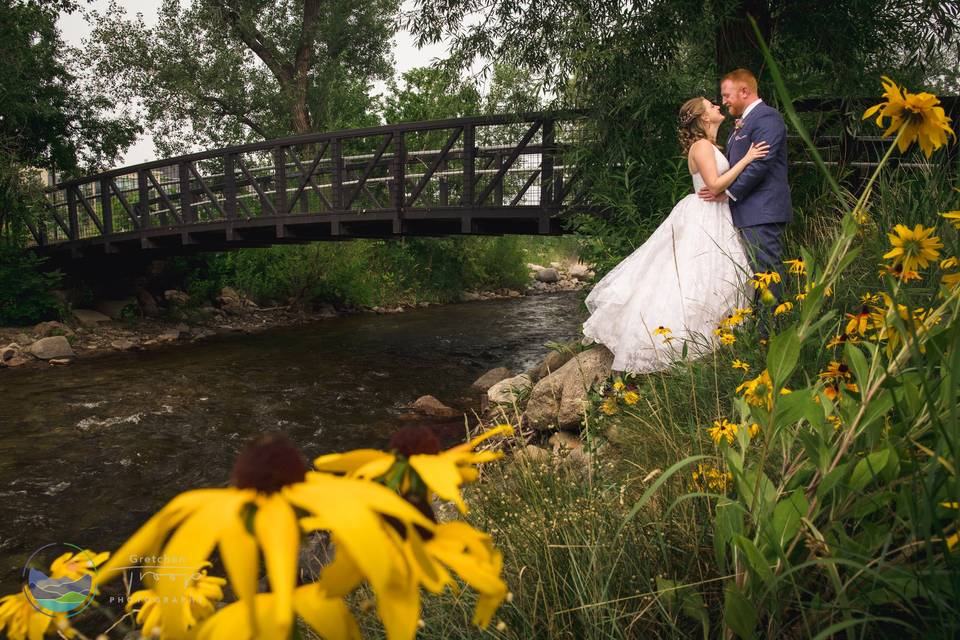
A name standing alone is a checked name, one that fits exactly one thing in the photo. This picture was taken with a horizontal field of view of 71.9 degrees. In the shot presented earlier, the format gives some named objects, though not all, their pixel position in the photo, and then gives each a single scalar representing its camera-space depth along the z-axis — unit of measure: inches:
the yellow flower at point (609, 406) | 125.0
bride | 161.3
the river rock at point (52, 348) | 435.2
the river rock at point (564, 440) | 176.4
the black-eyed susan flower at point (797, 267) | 98.5
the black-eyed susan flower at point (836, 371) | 52.1
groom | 158.4
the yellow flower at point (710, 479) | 65.4
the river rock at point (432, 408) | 285.9
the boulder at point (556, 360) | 253.6
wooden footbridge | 350.9
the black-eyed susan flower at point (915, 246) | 48.5
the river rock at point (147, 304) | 595.5
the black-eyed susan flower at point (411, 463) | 18.5
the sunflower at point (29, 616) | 26.7
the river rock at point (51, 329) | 479.8
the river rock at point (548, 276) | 999.0
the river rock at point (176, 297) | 613.0
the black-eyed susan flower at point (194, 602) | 28.0
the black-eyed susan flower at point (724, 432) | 66.4
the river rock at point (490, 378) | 325.1
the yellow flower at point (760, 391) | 56.0
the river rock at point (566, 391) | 192.7
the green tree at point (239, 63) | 787.4
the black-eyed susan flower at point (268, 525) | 15.2
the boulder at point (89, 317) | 529.2
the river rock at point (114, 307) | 568.9
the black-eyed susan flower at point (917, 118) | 41.9
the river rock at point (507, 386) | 237.5
